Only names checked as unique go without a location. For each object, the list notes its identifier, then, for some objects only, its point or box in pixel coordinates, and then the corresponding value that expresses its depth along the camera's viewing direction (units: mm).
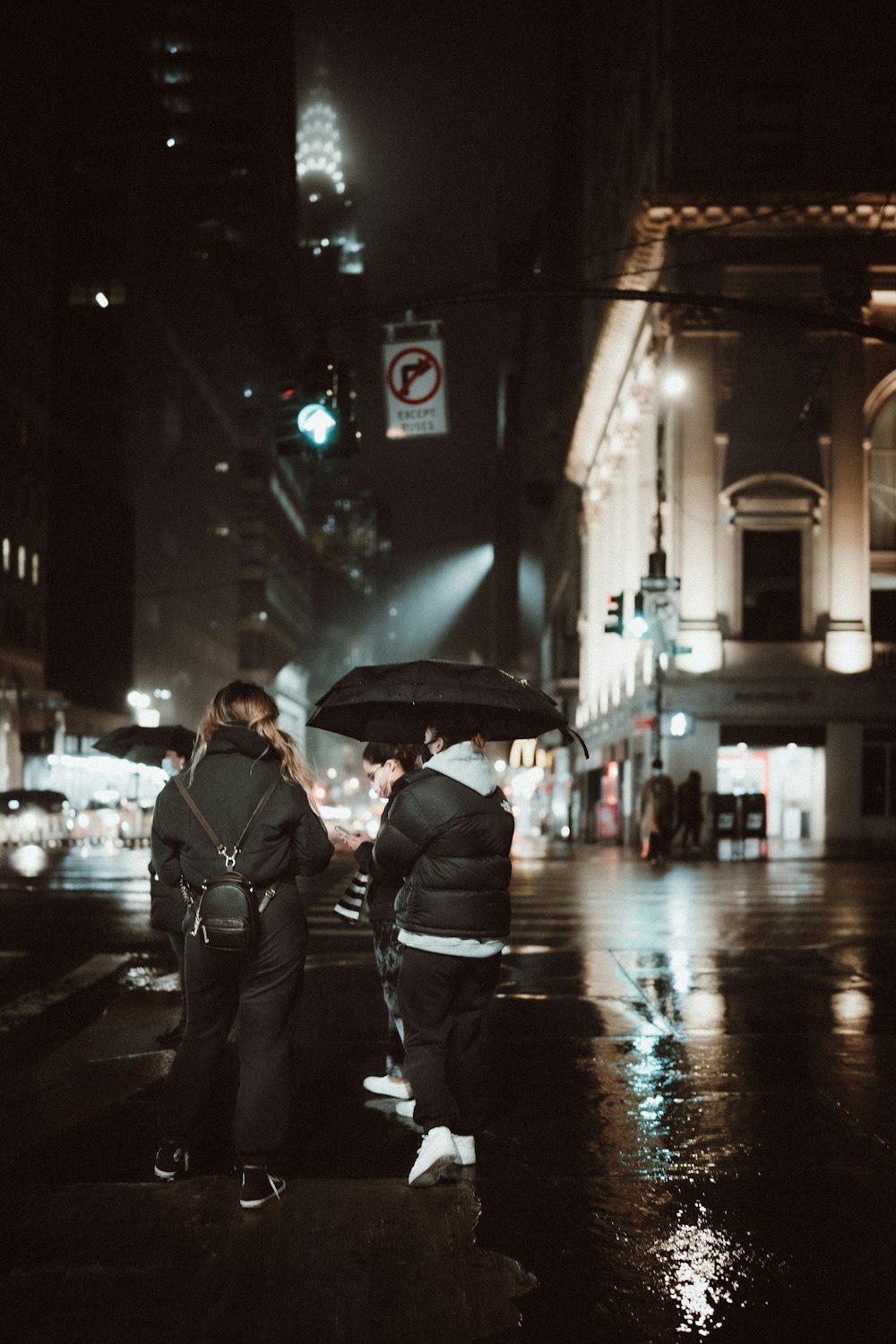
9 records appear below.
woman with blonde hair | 5168
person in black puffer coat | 5648
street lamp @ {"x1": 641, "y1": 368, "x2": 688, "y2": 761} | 31688
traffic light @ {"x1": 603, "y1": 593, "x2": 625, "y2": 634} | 32247
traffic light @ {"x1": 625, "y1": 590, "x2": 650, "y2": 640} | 31750
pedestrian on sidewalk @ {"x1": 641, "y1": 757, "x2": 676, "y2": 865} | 31503
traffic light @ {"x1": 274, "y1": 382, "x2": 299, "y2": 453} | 13805
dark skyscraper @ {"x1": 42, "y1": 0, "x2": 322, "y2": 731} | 85375
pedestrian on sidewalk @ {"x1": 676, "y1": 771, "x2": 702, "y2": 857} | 33094
